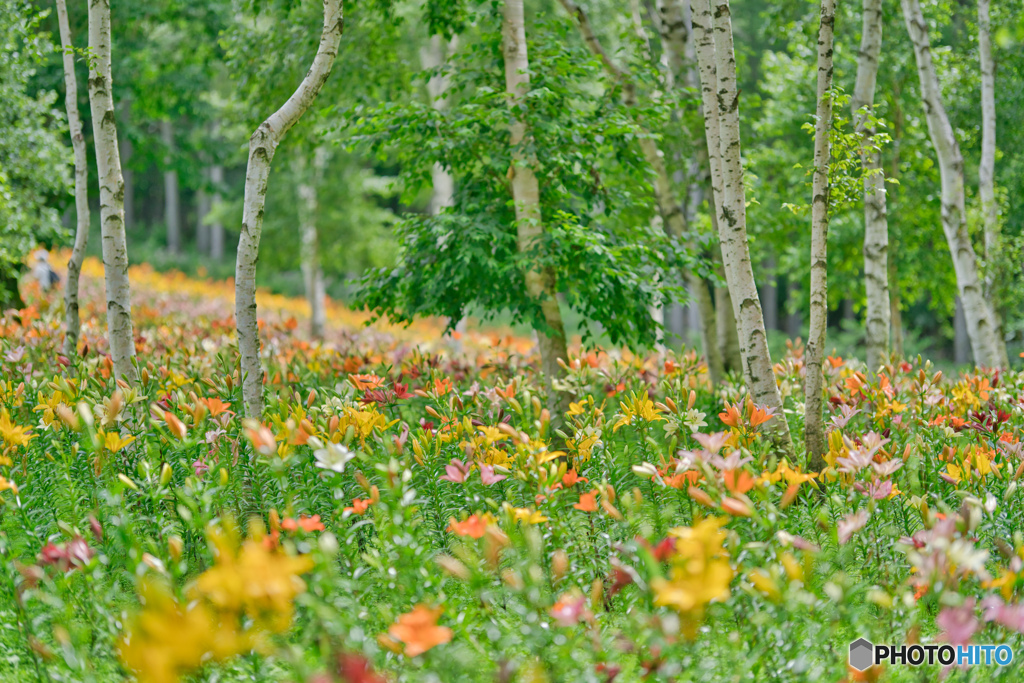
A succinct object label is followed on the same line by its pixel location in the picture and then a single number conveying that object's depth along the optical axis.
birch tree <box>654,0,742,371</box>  13.94
